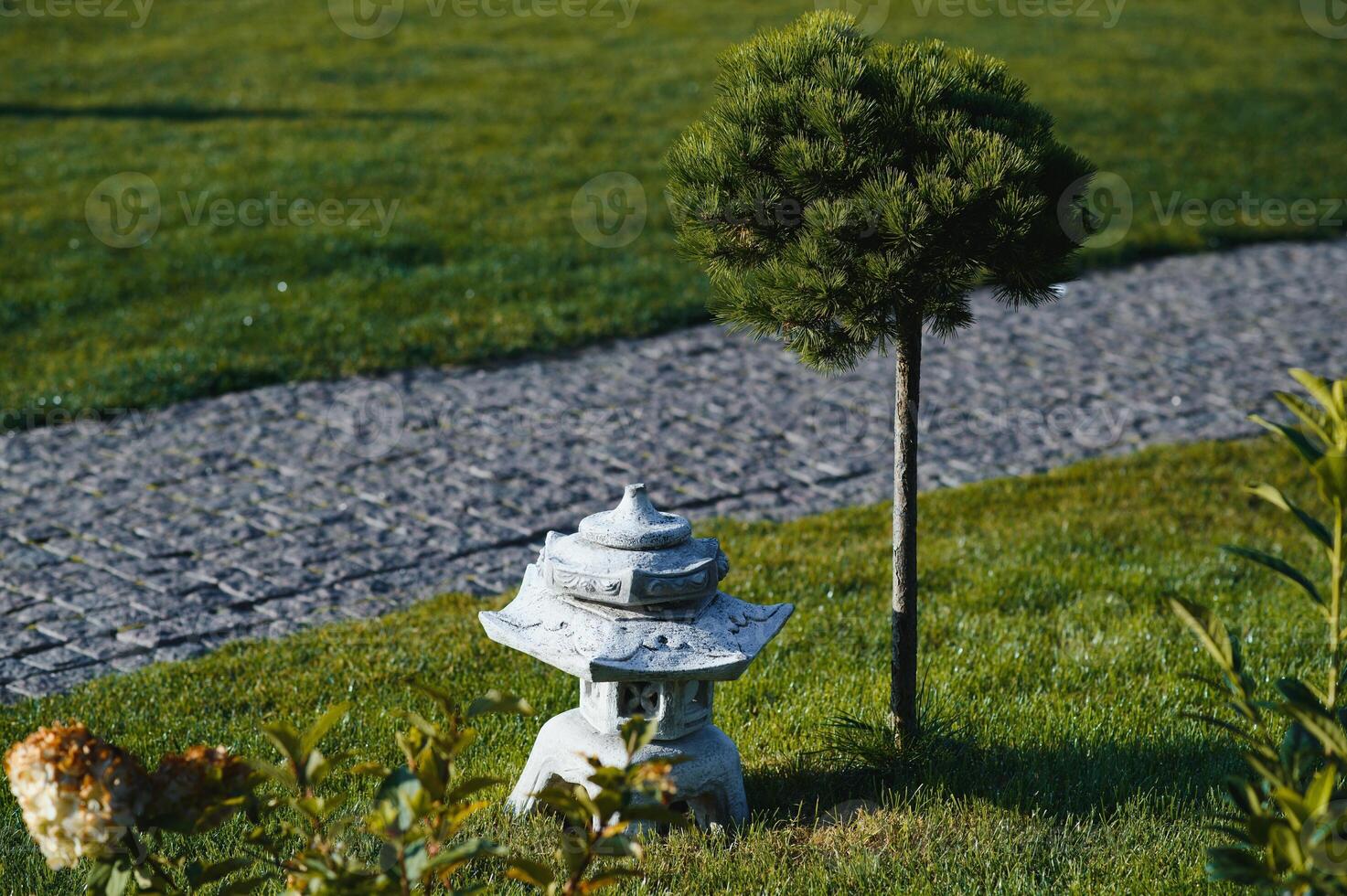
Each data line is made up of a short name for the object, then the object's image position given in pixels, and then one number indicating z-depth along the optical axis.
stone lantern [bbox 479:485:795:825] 3.48
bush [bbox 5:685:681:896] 2.52
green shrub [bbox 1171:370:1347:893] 2.44
